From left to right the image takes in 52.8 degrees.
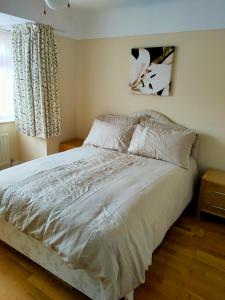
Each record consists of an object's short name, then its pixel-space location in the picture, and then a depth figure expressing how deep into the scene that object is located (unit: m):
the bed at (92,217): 1.31
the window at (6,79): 3.11
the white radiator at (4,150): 3.23
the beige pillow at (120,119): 3.00
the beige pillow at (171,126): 2.73
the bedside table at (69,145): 3.35
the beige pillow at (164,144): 2.48
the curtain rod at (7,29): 3.00
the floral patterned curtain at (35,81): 2.84
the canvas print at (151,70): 2.80
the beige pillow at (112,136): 2.84
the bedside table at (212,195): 2.39
